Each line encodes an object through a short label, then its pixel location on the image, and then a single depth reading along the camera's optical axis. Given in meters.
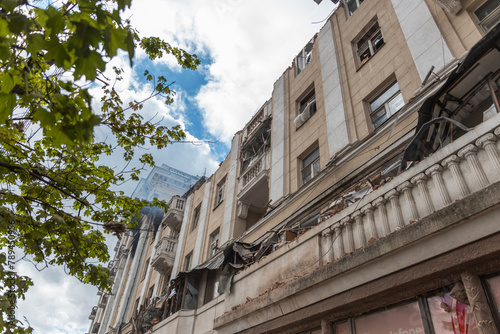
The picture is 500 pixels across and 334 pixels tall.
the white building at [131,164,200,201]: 70.00
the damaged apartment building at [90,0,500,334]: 4.62
